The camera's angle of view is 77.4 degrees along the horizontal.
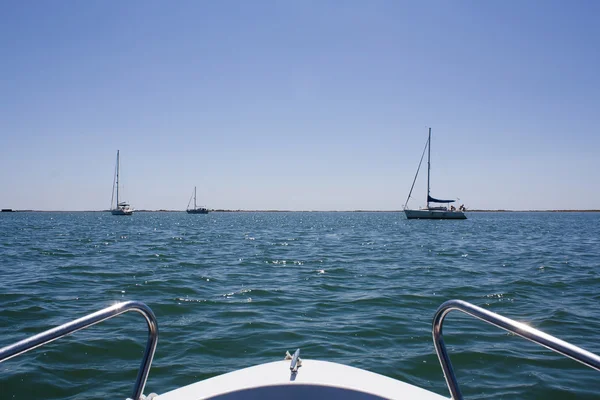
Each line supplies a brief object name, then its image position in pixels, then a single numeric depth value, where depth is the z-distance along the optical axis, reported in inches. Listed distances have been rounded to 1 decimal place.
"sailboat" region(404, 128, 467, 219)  1978.3
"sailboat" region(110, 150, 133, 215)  3038.9
